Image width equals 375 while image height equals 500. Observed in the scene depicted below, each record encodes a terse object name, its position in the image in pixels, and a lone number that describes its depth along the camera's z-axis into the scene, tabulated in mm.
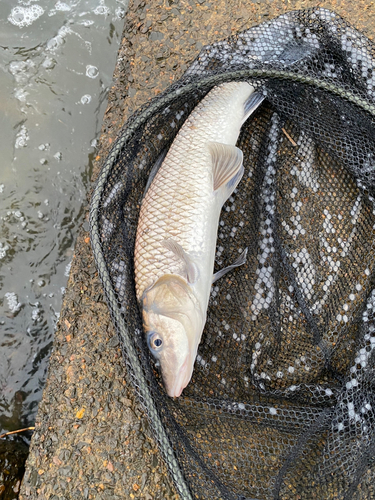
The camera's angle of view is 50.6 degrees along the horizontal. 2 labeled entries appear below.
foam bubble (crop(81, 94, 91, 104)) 595
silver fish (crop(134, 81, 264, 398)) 399
